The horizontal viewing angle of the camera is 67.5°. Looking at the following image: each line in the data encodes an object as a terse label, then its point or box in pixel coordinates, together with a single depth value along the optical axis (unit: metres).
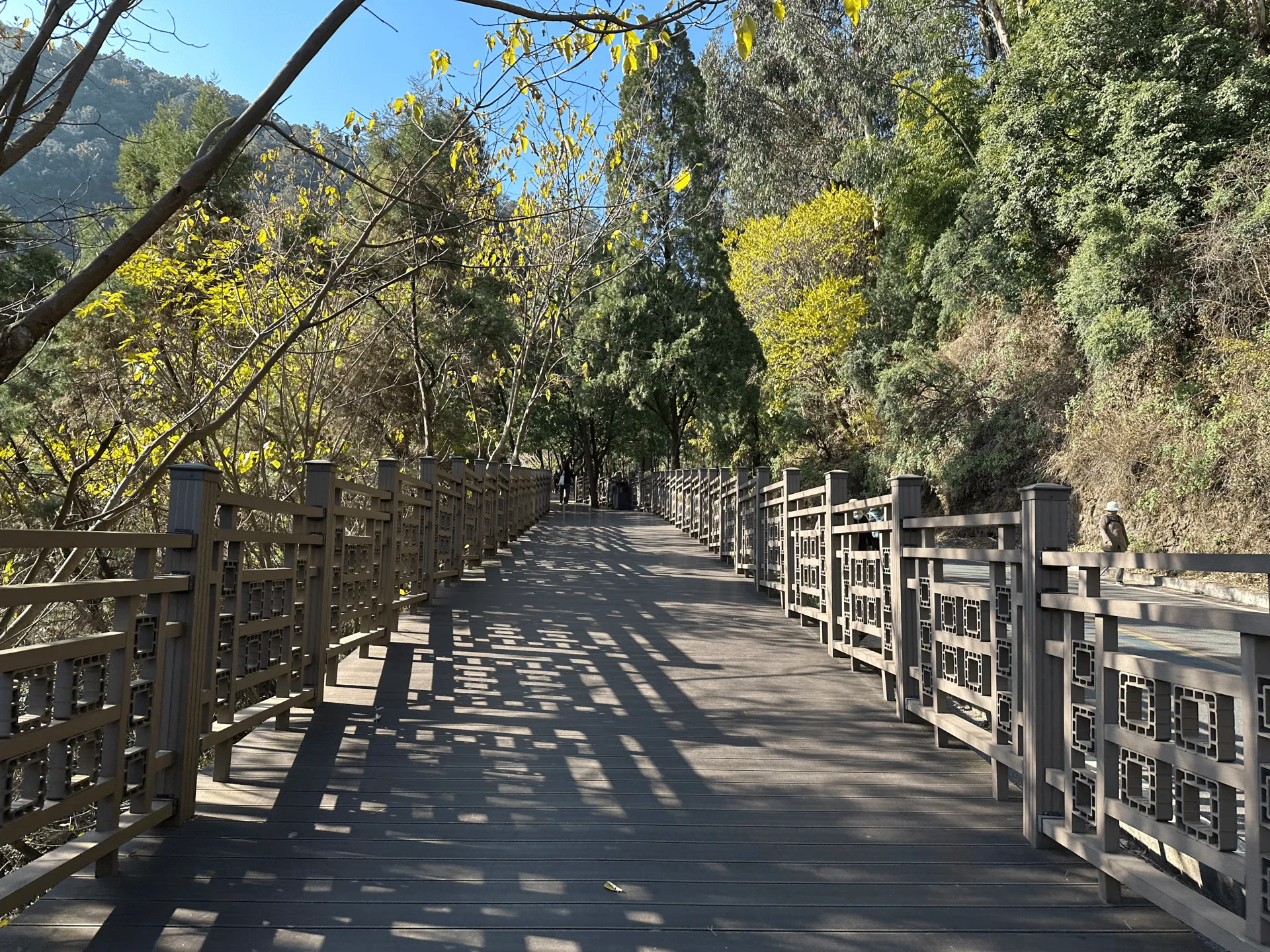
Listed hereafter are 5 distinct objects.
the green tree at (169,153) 18.25
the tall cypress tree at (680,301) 29.48
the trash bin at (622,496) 40.08
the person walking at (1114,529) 13.34
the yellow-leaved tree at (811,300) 28.41
